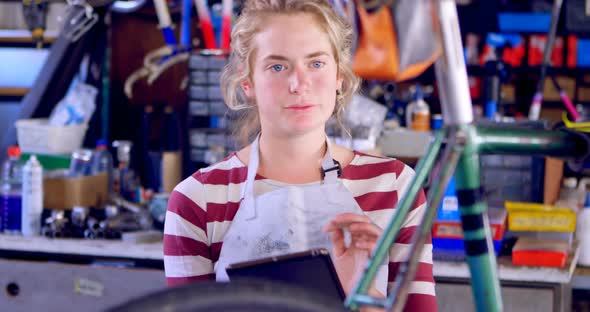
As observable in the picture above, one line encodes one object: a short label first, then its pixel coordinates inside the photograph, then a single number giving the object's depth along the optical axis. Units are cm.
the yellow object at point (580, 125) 193
